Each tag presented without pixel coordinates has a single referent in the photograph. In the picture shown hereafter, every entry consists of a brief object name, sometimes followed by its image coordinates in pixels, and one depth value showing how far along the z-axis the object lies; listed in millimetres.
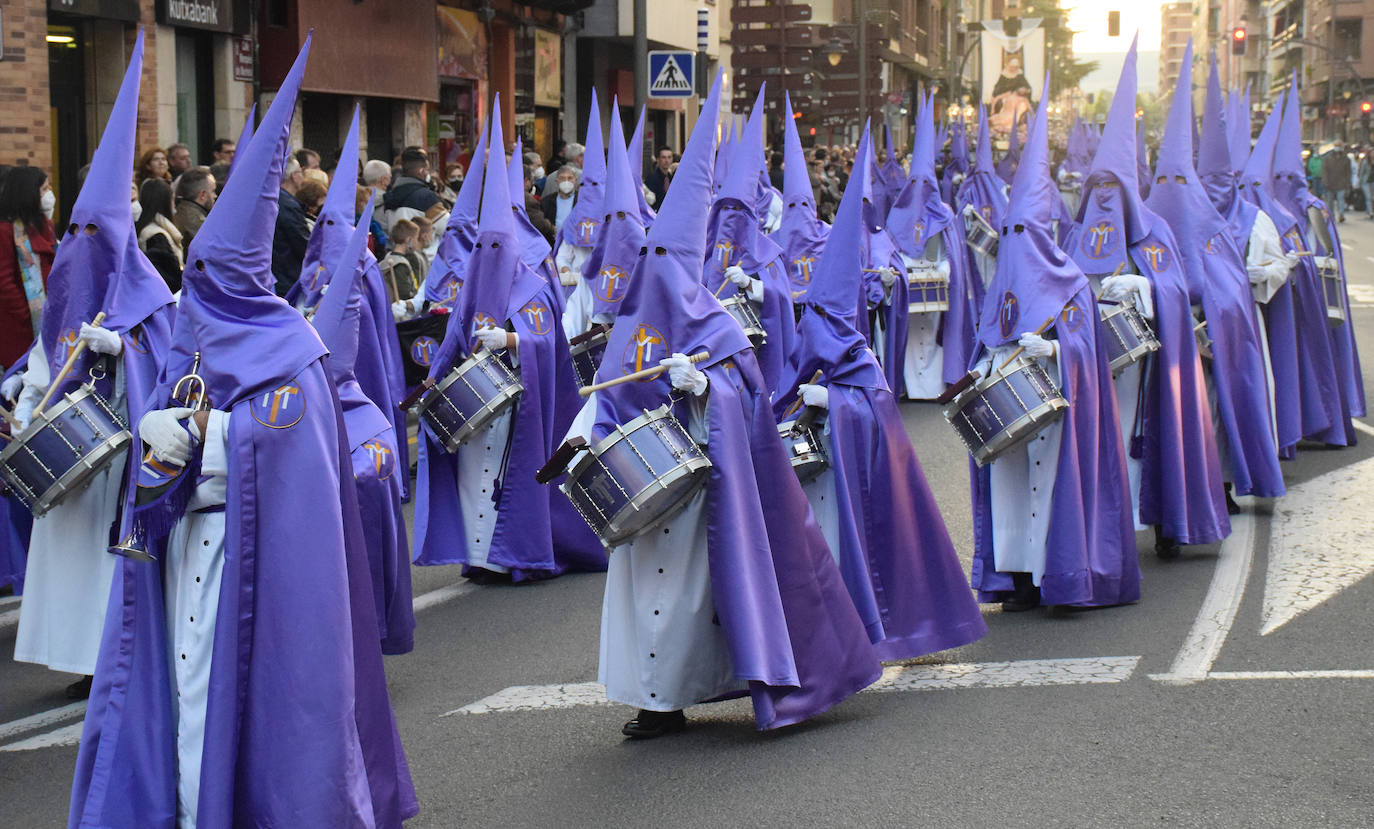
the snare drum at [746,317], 9055
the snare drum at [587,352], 9477
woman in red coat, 8352
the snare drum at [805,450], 6613
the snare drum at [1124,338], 8250
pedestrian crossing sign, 19281
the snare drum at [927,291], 15156
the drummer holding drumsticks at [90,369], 6508
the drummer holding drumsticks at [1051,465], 7613
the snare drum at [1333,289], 11945
